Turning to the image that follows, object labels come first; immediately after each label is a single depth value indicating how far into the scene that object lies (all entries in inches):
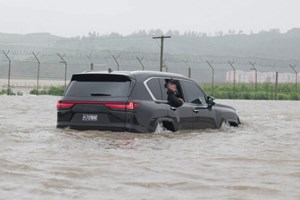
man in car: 521.0
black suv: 487.2
